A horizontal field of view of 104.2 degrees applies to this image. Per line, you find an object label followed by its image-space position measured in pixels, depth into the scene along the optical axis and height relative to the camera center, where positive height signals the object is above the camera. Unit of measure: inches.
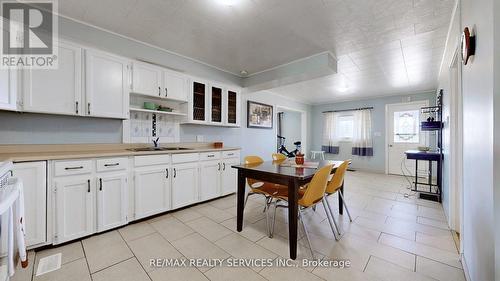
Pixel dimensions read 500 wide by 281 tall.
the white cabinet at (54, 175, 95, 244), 73.4 -26.8
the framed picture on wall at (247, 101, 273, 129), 184.4 +24.5
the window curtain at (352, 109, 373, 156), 236.7 +8.2
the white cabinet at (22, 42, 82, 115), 75.7 +21.6
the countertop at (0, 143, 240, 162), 69.0 -5.5
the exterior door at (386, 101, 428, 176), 209.8 +5.4
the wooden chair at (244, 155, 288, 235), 86.3 -22.9
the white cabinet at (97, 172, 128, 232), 82.3 -27.1
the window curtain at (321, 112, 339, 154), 264.5 +6.4
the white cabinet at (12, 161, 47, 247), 67.1 -21.3
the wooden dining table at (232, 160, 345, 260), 66.9 -14.4
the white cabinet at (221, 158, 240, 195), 135.2 -26.6
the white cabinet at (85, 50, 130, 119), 87.7 +25.7
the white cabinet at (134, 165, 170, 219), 94.2 -25.9
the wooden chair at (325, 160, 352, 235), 87.0 -18.4
